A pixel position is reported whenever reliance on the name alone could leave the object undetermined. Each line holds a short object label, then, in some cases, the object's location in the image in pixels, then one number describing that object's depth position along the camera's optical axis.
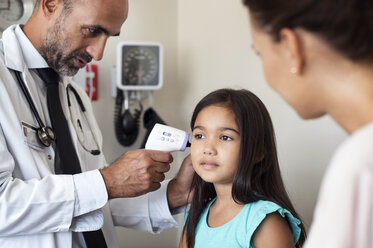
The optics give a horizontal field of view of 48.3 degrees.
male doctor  1.17
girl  1.15
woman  0.46
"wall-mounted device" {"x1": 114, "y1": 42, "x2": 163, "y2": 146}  1.96
